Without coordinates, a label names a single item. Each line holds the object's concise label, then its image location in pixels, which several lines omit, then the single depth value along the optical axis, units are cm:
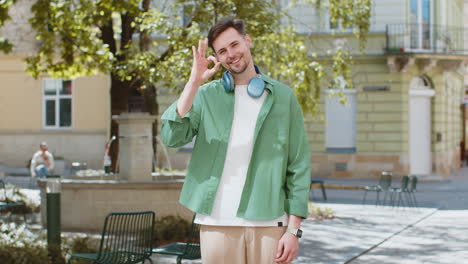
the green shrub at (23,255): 810
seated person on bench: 2166
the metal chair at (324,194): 2031
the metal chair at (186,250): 779
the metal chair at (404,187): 1758
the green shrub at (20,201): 1473
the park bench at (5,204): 1260
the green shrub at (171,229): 1108
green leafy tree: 1509
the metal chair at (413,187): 1775
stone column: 1273
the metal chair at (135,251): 740
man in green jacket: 359
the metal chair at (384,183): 1752
